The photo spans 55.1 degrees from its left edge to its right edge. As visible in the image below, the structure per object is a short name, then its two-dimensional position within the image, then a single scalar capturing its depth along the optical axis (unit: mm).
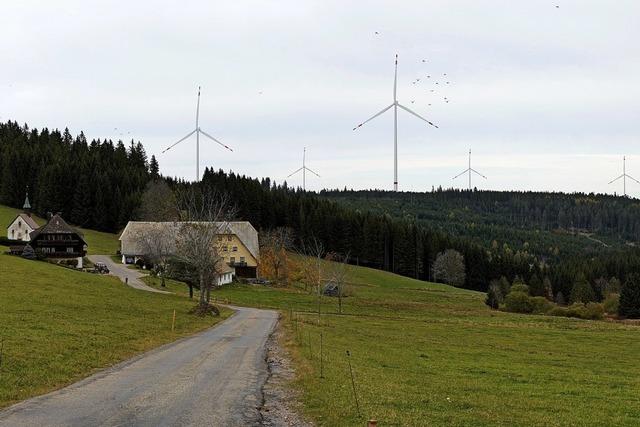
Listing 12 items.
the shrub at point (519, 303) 109125
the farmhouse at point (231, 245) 125938
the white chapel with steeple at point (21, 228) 134375
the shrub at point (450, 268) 184750
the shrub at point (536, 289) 155875
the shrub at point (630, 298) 117312
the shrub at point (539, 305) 106875
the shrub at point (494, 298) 119688
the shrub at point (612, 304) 126188
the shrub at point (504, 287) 141750
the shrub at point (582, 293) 160250
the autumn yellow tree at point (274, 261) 129250
